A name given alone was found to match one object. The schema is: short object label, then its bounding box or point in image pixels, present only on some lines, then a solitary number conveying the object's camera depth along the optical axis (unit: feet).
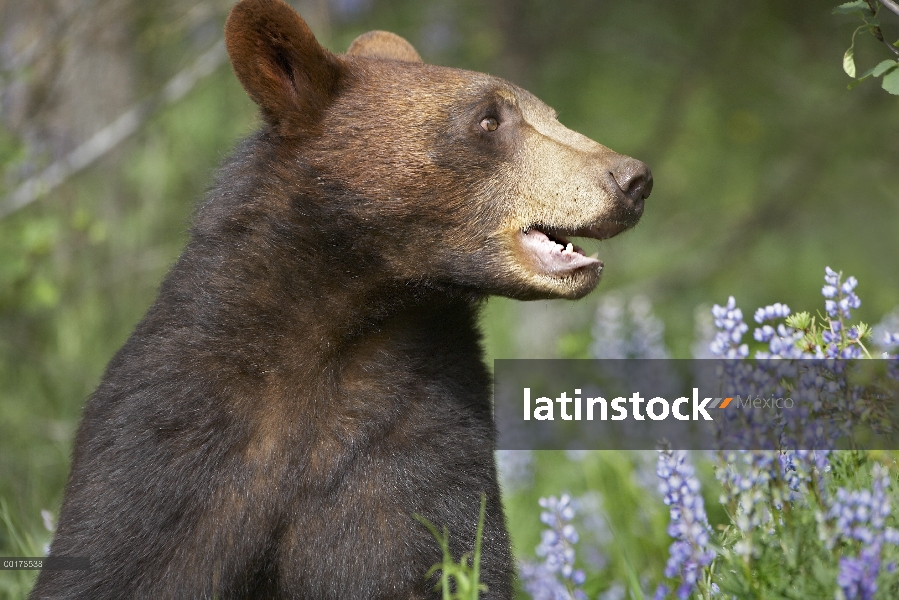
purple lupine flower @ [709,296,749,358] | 16.25
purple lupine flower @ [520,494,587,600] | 17.29
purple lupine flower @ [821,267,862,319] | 16.26
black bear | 17.74
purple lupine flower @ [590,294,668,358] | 31.37
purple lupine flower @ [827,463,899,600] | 12.17
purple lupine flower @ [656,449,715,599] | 14.51
